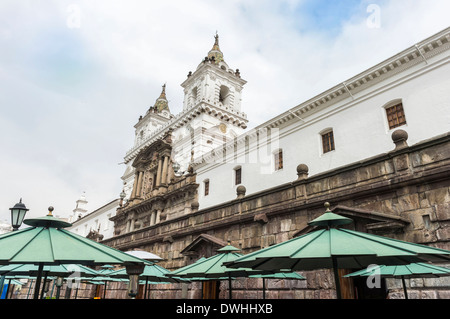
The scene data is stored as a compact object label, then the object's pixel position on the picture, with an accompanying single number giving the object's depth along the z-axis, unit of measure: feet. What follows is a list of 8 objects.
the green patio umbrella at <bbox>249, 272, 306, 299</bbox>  27.51
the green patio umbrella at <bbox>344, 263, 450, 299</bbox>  20.17
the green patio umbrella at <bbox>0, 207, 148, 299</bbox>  14.25
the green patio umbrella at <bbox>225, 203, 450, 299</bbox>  13.67
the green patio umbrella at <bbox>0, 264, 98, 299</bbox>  28.48
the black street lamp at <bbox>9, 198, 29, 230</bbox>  29.17
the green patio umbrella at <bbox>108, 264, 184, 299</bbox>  31.91
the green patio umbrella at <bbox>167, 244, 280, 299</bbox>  25.89
